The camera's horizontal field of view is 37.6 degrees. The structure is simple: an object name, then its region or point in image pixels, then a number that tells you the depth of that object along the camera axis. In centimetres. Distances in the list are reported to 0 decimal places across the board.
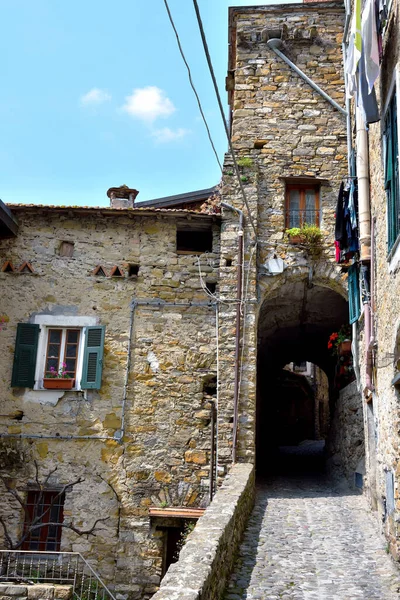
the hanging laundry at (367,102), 654
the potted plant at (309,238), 1085
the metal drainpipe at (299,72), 1151
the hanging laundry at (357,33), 678
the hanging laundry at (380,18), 651
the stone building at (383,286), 604
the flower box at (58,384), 1057
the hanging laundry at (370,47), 640
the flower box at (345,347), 1069
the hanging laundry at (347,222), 886
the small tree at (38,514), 994
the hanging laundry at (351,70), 780
